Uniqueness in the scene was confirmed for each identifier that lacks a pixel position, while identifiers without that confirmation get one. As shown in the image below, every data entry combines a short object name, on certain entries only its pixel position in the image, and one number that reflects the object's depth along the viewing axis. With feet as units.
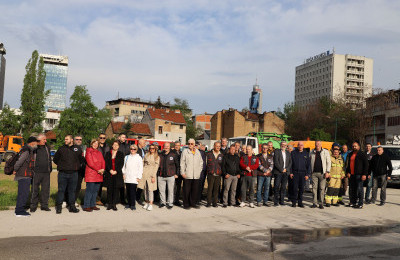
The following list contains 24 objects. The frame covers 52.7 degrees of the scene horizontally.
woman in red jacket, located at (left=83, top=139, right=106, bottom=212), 33.81
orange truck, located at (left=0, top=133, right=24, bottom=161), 114.52
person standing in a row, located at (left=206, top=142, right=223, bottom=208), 39.09
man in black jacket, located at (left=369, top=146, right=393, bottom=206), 42.86
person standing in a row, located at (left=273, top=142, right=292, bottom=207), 40.88
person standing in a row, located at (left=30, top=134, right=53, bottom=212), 31.94
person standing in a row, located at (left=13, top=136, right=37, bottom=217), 30.32
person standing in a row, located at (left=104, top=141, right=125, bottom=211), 35.32
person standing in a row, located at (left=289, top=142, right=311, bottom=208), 40.68
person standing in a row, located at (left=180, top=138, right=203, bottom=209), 37.91
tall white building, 445.78
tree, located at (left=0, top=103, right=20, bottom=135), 152.05
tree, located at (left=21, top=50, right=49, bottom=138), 150.00
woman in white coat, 35.45
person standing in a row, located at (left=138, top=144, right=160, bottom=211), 36.99
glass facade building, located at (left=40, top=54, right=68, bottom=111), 642.63
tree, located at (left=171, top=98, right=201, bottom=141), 345.16
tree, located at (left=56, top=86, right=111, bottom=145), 176.24
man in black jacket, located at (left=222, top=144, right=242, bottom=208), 39.40
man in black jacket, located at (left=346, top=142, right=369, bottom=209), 40.91
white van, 63.52
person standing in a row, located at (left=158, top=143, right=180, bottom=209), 37.65
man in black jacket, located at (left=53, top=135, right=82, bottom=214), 32.86
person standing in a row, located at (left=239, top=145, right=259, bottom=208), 40.14
